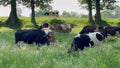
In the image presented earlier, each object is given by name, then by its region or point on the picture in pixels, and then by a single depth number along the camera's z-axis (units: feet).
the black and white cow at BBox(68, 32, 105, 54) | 52.65
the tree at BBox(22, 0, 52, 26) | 184.37
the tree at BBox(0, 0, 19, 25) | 177.89
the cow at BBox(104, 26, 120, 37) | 96.22
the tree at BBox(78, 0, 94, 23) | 188.46
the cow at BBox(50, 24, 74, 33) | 126.72
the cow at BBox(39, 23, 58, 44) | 65.98
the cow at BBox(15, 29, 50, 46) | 64.90
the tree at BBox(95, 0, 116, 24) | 191.54
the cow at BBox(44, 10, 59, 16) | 213.75
